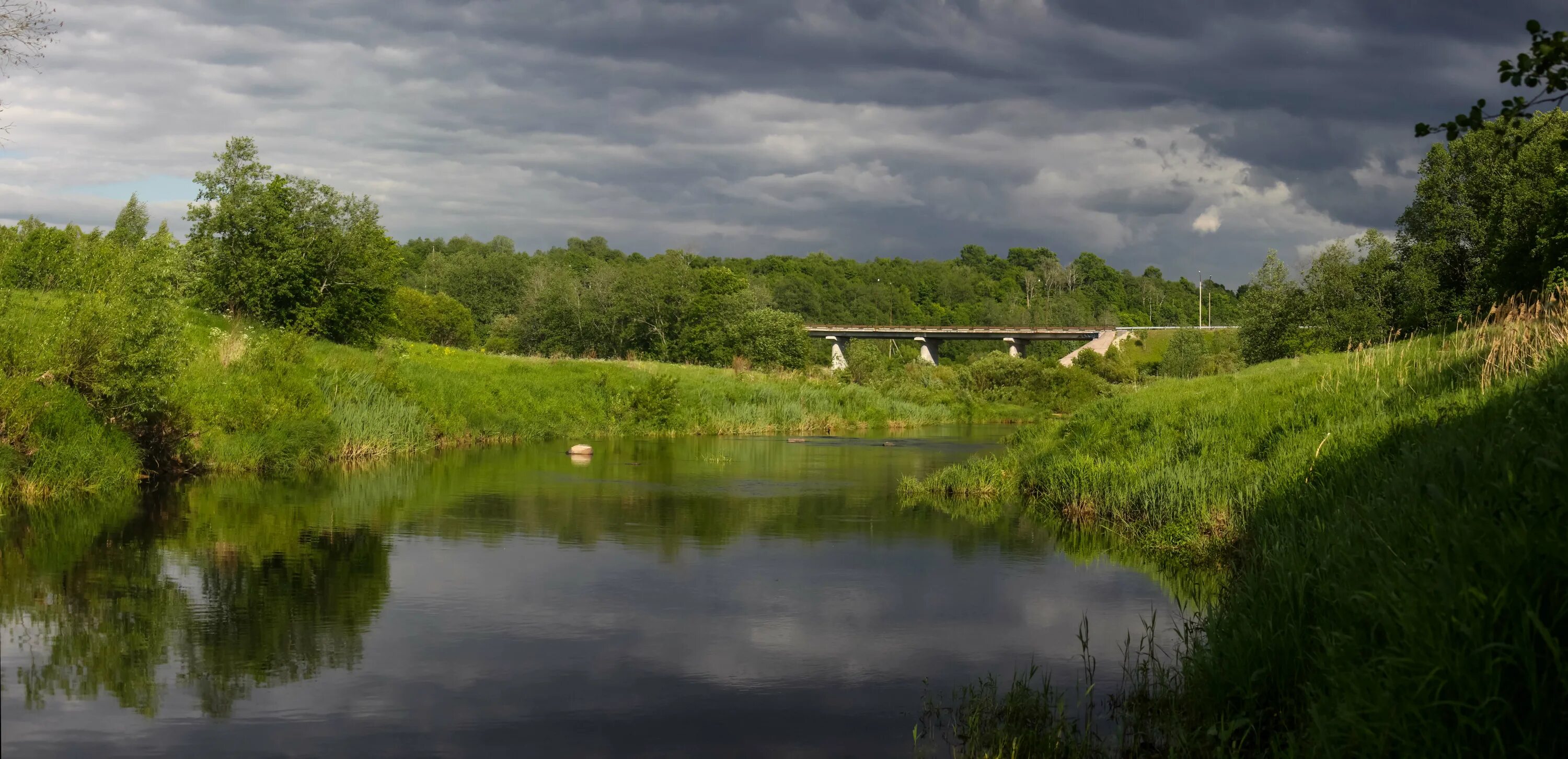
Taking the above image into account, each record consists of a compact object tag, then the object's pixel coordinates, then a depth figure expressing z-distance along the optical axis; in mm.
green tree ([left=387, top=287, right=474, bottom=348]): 90125
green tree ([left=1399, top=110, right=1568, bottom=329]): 40031
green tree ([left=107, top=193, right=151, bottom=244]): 92375
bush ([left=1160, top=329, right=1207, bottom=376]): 88625
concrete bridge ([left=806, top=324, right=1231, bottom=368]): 121062
